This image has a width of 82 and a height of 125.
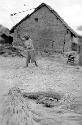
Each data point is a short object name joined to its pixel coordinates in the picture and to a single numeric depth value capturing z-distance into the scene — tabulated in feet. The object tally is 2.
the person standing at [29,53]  30.23
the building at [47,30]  57.45
